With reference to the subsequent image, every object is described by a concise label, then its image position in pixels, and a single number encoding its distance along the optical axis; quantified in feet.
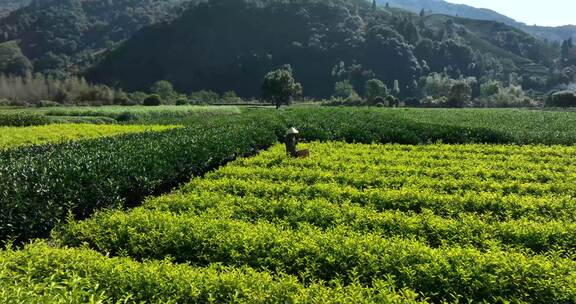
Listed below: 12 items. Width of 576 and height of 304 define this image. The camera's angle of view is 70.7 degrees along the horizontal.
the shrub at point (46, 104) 215.20
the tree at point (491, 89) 352.28
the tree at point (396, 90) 377.30
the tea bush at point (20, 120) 96.22
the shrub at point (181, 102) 254.27
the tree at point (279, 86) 257.34
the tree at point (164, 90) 337.60
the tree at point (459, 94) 286.66
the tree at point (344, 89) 363.76
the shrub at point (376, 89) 326.03
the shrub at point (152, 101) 230.27
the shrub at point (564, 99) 250.37
